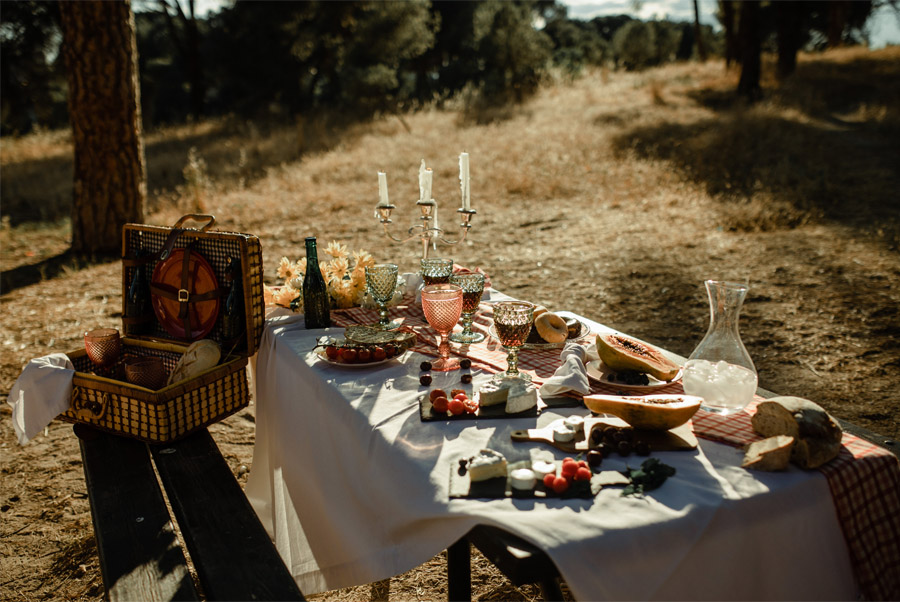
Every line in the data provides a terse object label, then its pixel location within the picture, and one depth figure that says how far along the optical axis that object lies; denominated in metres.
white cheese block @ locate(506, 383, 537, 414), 1.75
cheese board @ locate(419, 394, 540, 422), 1.75
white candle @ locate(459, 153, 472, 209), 2.34
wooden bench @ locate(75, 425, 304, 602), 1.66
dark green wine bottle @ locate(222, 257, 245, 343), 2.55
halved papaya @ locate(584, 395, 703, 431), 1.54
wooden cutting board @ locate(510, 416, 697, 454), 1.54
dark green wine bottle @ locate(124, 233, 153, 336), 2.82
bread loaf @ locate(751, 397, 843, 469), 1.41
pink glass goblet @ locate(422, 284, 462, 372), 2.09
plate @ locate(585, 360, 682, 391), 1.90
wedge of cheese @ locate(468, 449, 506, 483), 1.42
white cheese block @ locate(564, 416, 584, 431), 1.60
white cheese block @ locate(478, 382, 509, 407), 1.78
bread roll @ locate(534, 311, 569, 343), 2.29
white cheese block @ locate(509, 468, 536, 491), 1.37
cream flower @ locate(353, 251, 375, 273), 2.86
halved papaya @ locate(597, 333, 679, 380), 1.94
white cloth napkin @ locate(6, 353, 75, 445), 2.25
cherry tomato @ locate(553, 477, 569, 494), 1.36
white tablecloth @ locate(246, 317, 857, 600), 1.24
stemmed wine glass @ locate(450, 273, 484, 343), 2.32
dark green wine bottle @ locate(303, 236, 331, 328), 2.62
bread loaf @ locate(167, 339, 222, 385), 2.38
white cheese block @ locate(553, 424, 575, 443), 1.56
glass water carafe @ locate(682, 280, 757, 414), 1.71
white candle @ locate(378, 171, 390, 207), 2.61
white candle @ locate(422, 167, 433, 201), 2.46
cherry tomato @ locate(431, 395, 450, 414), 1.75
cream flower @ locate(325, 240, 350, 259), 2.84
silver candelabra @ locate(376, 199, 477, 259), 2.49
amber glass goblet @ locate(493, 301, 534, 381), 1.94
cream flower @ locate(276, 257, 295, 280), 2.84
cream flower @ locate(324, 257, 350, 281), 2.82
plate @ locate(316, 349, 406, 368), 2.16
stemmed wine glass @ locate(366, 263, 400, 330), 2.47
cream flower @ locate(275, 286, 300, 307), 2.81
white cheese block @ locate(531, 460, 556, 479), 1.41
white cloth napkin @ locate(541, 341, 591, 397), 1.82
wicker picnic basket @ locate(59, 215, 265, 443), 2.26
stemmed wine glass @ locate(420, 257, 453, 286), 2.46
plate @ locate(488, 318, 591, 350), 2.29
